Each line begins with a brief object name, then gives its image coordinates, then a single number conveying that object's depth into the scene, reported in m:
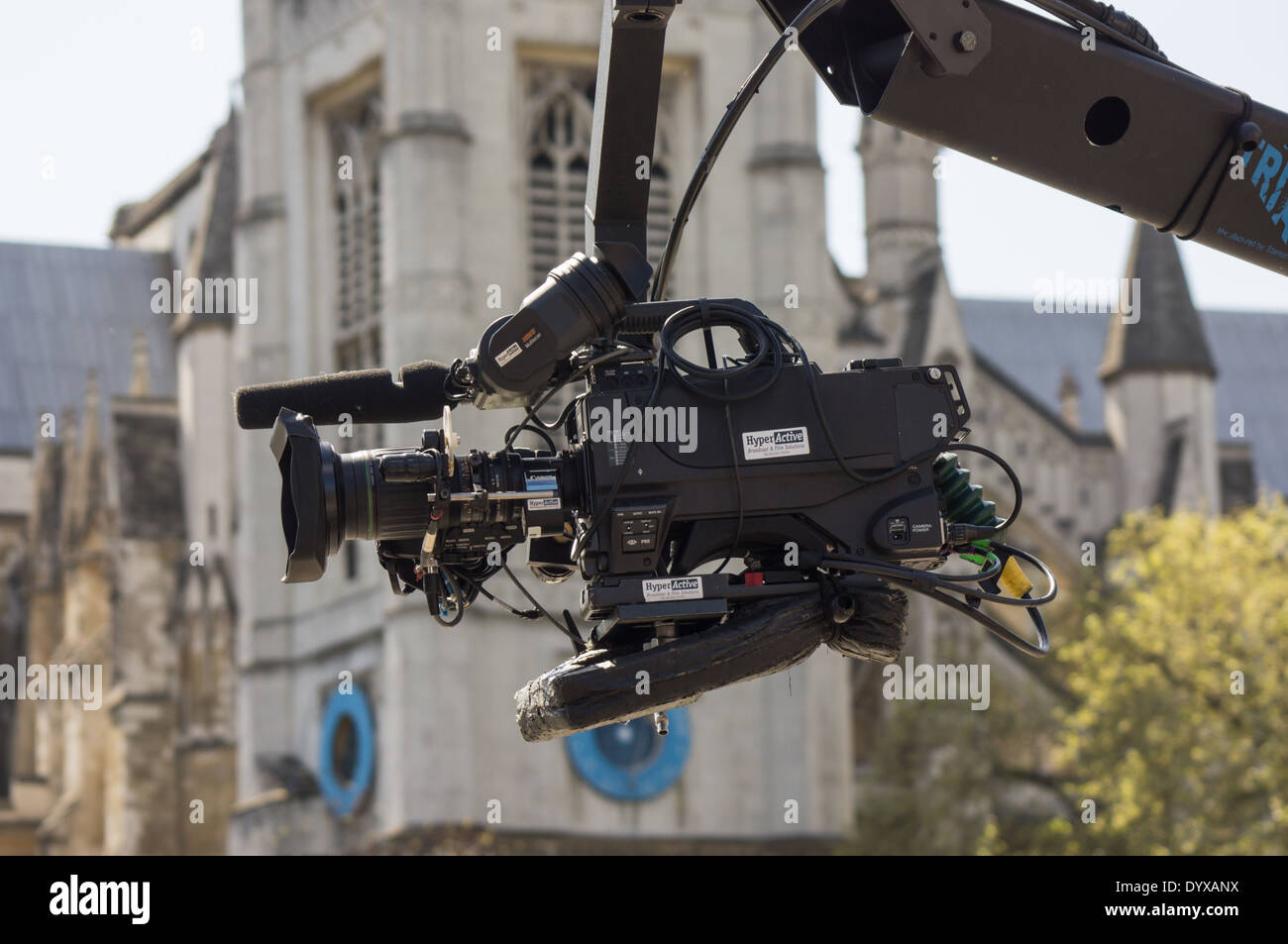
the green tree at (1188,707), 32.16
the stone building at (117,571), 45.56
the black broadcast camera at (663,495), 5.63
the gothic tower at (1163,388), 46.56
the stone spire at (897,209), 43.50
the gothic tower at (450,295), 36.62
